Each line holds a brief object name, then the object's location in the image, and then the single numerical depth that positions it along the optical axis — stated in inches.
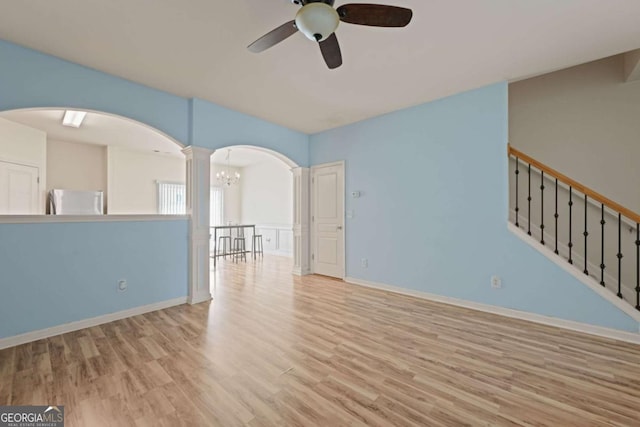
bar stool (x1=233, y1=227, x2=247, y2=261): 293.8
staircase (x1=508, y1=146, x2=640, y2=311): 131.0
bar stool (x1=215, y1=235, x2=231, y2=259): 288.8
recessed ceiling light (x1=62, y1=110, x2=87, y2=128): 171.6
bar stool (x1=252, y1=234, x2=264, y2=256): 324.5
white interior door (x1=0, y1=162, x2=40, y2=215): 170.6
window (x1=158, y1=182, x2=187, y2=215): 294.8
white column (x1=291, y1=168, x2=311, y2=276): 211.2
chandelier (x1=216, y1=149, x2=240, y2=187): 318.0
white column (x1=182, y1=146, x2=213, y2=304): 145.6
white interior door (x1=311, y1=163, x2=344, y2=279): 195.9
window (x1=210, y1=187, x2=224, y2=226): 348.8
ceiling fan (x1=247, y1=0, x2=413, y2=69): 65.1
